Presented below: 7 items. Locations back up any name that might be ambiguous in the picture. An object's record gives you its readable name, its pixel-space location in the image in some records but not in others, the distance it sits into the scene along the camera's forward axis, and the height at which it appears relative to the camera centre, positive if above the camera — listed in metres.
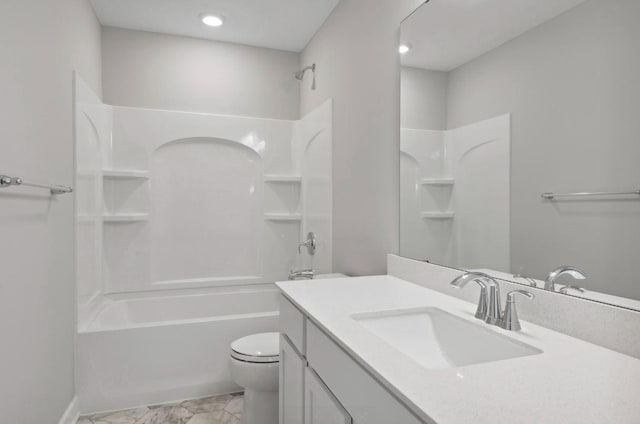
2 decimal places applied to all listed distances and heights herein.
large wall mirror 0.93 +0.22
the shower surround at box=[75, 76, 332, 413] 2.30 -0.21
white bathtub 2.22 -0.93
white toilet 1.92 -0.88
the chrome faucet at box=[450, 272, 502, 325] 1.09 -0.26
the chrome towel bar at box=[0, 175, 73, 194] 1.23 +0.09
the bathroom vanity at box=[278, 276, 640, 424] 0.65 -0.34
